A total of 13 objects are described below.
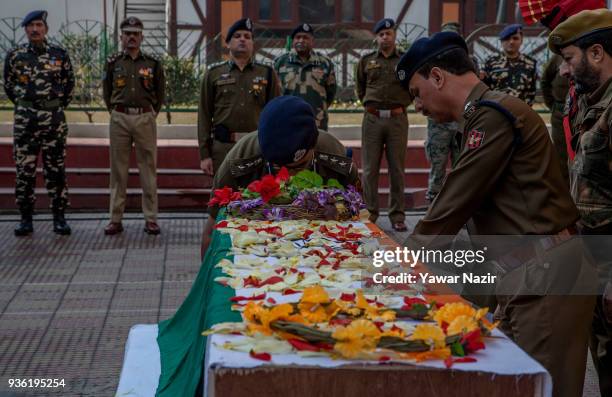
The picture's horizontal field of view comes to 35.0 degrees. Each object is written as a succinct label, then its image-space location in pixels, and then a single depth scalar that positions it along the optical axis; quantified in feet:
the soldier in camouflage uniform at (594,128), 12.50
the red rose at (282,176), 15.39
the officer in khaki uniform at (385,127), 32.09
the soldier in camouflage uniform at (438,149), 33.50
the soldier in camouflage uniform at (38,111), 30.58
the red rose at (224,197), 15.97
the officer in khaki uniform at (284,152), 15.14
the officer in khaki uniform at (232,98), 28.71
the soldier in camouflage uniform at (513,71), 32.89
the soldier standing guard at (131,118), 31.48
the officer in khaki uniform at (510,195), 10.74
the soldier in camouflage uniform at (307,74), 32.24
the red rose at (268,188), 15.14
